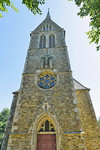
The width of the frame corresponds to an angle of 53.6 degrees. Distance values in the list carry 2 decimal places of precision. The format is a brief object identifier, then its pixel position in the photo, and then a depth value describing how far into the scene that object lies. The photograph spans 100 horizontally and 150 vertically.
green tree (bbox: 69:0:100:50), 5.16
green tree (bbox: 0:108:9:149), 22.14
